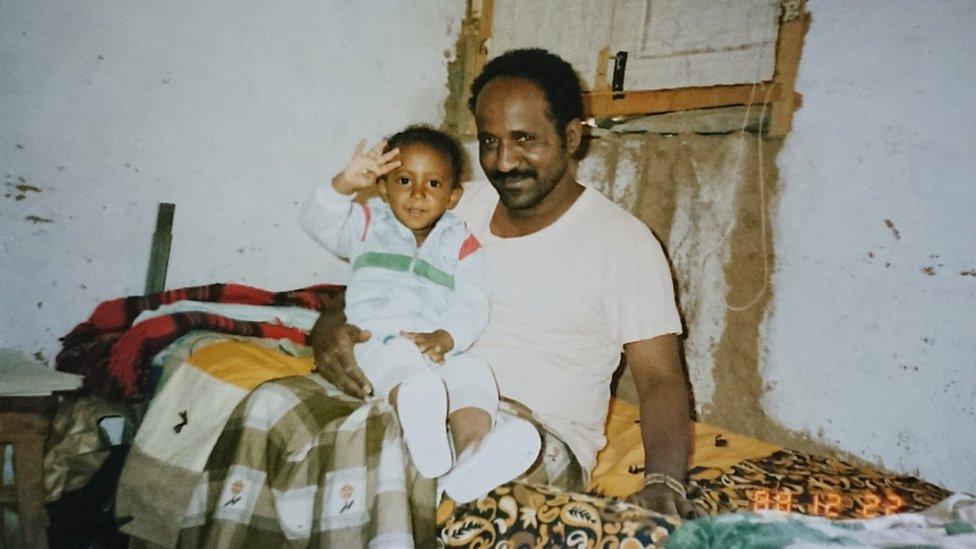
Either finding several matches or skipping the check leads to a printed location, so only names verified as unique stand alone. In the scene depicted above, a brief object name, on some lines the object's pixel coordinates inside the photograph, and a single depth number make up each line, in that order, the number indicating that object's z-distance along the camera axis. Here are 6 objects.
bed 1.15
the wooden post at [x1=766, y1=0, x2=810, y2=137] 2.19
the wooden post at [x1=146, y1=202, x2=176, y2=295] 2.53
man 1.61
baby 1.42
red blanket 2.00
